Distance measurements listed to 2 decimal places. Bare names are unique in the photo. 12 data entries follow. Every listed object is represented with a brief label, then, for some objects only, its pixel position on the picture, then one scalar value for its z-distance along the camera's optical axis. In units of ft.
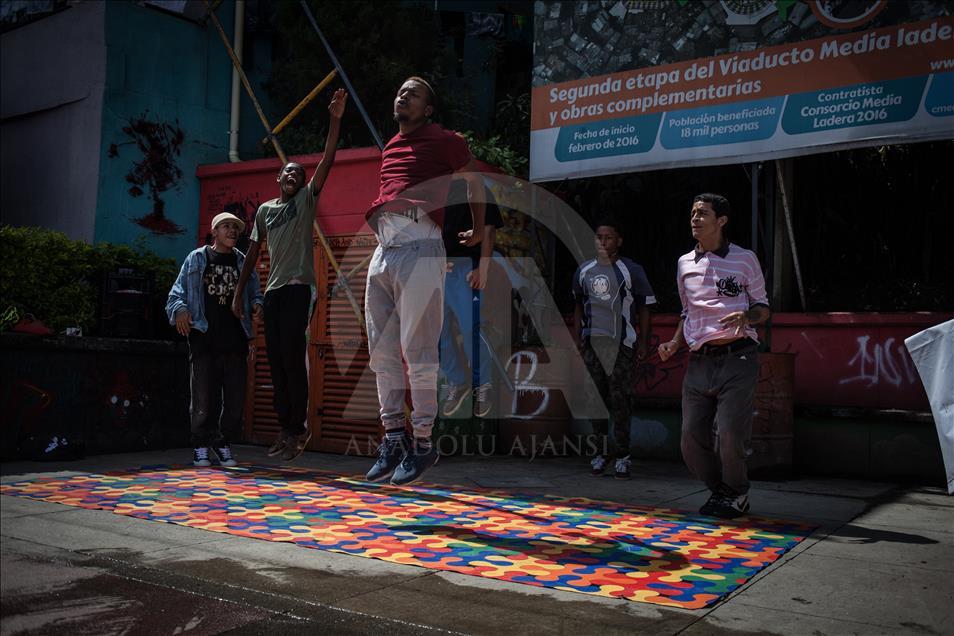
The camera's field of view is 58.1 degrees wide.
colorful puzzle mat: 11.50
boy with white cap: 21.09
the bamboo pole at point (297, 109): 27.66
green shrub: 25.20
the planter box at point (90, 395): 23.40
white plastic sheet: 14.51
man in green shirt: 16.40
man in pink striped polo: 15.97
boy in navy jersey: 22.03
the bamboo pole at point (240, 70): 27.99
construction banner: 23.35
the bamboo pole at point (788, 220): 26.35
